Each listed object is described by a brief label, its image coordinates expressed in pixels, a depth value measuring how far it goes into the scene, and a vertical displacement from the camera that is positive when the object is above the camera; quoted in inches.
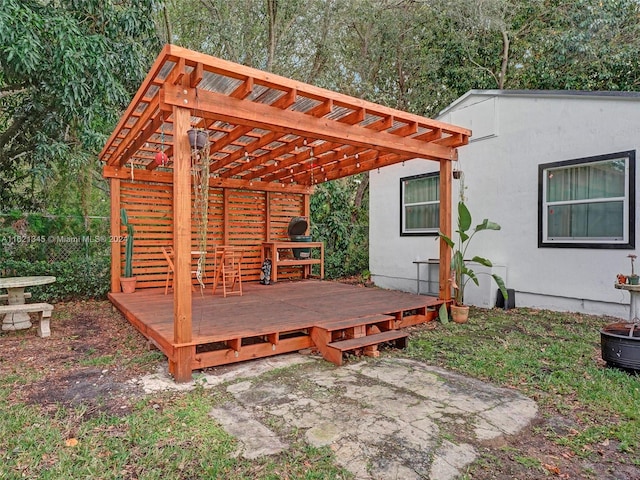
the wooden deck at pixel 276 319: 146.6 -39.6
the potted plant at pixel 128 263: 261.1 -19.6
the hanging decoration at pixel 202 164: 130.6 +27.7
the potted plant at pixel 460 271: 211.0 -20.9
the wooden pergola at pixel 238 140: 129.4 +51.6
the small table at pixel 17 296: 187.6 -32.5
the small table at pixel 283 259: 318.7 -17.8
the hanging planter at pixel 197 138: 128.6 +33.3
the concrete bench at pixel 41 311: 180.1 -36.7
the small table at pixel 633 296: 156.6 -27.3
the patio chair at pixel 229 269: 257.4 -25.0
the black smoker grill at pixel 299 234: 331.0 +1.0
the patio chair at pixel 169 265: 255.8 -20.6
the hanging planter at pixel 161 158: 177.6 +36.3
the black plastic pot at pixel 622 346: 128.2 -38.1
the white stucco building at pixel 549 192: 200.5 +26.7
